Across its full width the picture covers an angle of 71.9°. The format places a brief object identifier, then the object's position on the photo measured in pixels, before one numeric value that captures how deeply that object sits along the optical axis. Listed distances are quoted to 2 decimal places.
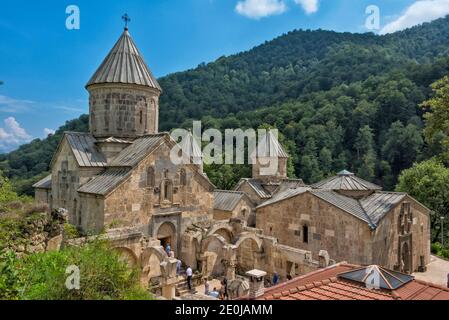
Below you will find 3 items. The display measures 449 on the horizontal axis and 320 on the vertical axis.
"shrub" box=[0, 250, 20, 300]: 5.21
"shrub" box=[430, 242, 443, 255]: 23.45
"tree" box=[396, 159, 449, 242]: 26.53
